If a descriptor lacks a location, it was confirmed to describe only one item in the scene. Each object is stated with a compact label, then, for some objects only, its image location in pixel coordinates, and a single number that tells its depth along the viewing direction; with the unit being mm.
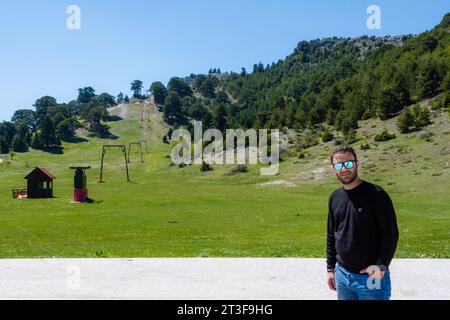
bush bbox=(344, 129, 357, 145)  104581
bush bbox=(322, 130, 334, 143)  112688
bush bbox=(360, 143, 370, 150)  93575
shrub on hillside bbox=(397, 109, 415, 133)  98438
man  6723
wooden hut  63344
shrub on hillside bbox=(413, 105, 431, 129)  98625
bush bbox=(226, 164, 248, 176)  93100
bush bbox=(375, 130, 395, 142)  97400
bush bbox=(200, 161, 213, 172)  103812
